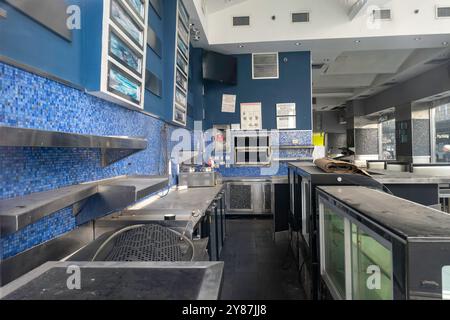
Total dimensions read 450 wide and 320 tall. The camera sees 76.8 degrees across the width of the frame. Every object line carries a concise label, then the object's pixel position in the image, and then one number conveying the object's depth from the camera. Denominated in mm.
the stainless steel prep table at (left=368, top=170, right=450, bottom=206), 2705
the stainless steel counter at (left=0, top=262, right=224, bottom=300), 724
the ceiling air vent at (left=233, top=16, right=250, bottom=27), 5098
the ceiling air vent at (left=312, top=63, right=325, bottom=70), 6574
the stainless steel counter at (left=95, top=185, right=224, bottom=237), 1847
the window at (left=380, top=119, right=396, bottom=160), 9742
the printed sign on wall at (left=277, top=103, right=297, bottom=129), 5676
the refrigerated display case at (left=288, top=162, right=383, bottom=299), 1922
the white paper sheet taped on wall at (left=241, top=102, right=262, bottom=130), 5750
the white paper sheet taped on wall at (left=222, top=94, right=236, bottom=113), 5801
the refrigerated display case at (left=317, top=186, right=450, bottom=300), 775
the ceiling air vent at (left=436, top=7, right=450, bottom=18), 4758
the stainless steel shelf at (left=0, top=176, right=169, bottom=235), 872
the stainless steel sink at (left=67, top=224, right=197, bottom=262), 1183
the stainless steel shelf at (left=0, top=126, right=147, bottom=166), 815
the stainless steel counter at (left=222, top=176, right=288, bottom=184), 5559
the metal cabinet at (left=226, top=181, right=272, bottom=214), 5578
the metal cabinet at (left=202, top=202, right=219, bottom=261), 2579
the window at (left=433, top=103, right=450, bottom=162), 7176
